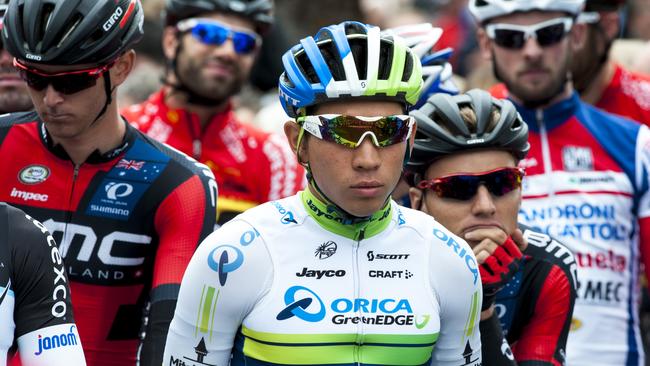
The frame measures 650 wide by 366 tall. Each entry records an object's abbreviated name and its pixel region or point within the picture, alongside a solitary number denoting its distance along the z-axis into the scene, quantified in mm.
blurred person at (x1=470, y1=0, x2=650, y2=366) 15557
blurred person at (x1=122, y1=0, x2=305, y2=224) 17678
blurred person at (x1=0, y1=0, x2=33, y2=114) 15186
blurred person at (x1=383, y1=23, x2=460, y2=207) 14664
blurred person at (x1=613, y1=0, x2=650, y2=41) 25464
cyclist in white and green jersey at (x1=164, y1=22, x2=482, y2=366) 9240
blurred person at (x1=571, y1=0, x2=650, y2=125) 18133
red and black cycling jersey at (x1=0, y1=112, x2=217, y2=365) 11899
